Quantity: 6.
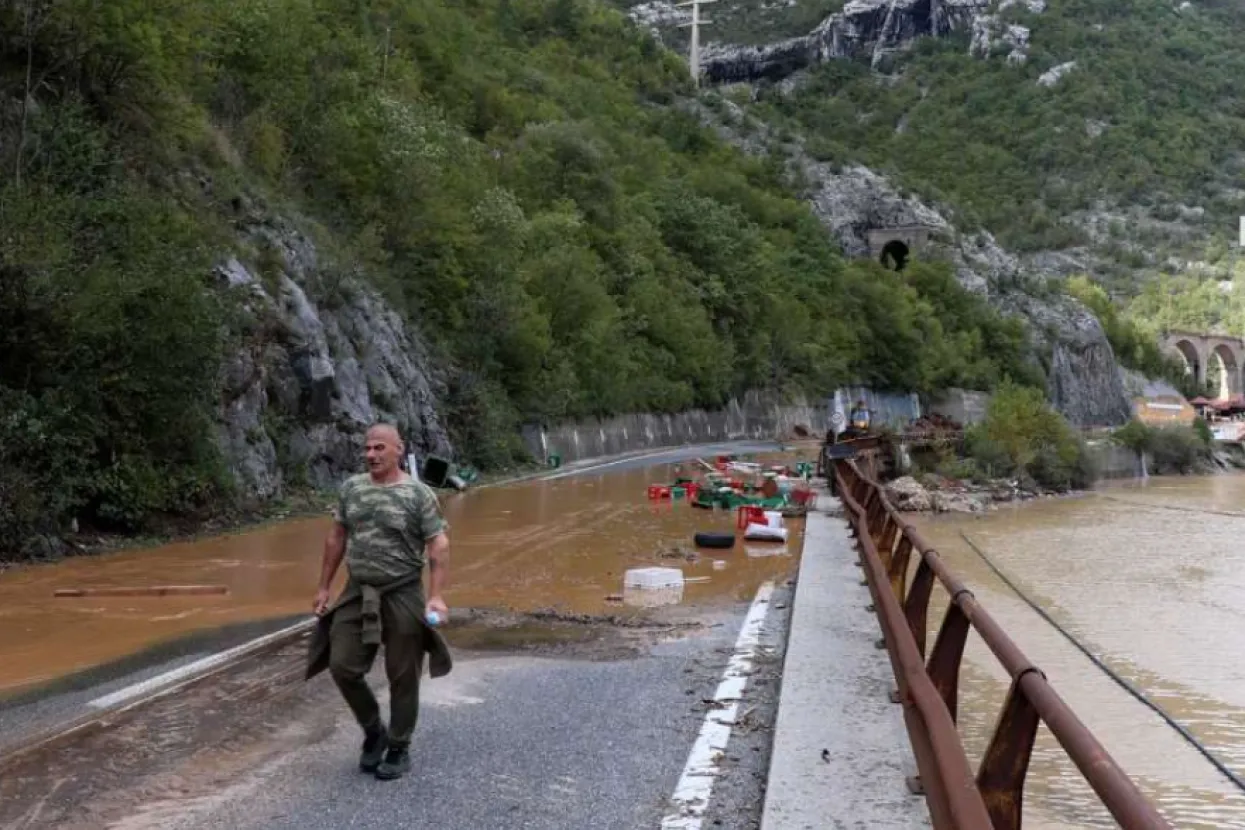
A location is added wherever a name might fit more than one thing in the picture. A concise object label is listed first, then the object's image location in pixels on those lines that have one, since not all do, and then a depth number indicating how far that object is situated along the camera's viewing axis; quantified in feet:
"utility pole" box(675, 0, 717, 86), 444.96
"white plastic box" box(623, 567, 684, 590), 41.47
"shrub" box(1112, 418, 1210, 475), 211.41
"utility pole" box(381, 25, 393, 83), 147.08
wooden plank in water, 38.14
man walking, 18.40
